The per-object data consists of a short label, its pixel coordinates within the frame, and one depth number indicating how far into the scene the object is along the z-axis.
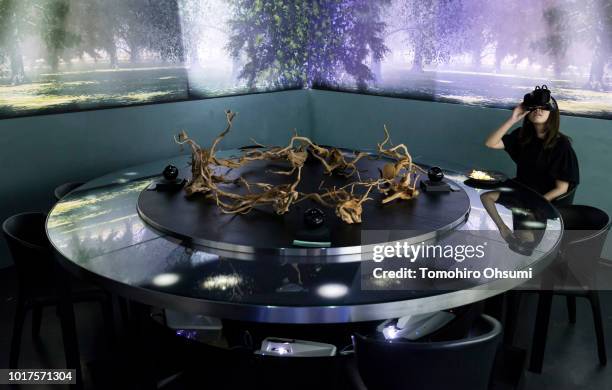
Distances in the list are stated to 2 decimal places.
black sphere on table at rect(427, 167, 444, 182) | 2.34
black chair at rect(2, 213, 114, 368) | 2.01
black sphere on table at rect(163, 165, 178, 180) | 2.36
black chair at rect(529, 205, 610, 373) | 2.14
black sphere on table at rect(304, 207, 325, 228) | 1.70
